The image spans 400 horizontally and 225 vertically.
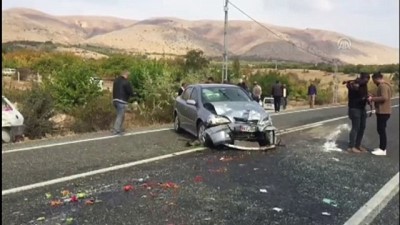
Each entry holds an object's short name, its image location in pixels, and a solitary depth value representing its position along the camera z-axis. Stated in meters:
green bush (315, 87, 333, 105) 39.31
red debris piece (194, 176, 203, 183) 7.43
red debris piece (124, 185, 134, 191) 6.85
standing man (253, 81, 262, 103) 24.04
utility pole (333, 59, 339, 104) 40.28
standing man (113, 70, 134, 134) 12.77
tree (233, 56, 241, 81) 23.51
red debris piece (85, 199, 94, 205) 6.05
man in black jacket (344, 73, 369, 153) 10.35
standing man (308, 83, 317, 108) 31.53
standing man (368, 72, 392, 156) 10.02
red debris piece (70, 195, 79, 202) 6.21
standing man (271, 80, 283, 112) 25.14
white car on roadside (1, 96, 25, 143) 11.59
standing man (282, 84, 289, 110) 26.73
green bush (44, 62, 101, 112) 23.05
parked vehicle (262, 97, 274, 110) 26.67
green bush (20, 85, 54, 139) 13.63
